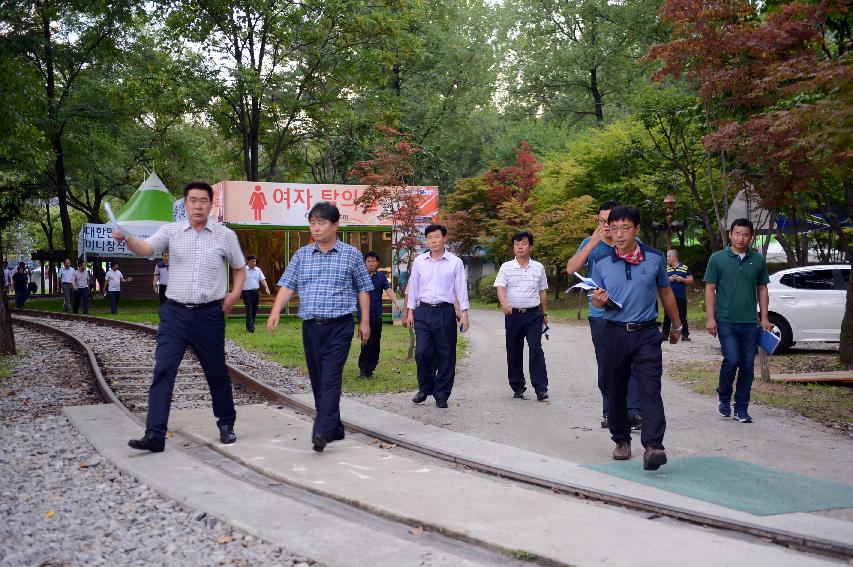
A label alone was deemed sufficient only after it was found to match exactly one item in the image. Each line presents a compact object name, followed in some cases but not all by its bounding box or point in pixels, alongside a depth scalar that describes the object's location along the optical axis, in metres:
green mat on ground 5.48
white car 15.48
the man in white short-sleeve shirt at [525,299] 9.84
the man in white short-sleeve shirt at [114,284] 28.65
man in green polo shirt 8.47
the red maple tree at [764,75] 10.95
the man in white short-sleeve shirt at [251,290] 19.59
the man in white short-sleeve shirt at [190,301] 7.06
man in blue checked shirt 7.11
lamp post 26.94
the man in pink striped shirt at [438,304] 9.43
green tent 30.12
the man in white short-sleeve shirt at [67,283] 29.92
